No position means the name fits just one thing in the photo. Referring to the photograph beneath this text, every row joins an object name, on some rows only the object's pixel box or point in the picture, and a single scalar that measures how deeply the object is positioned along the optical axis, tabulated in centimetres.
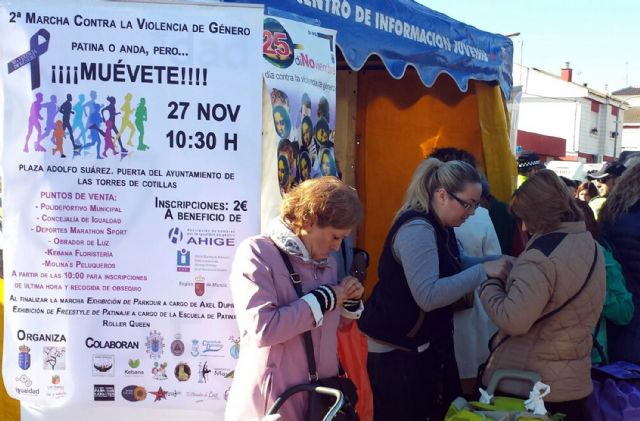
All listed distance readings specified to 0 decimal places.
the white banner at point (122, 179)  271
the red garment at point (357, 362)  279
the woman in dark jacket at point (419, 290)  301
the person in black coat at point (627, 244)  371
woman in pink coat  223
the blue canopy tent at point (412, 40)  427
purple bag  317
